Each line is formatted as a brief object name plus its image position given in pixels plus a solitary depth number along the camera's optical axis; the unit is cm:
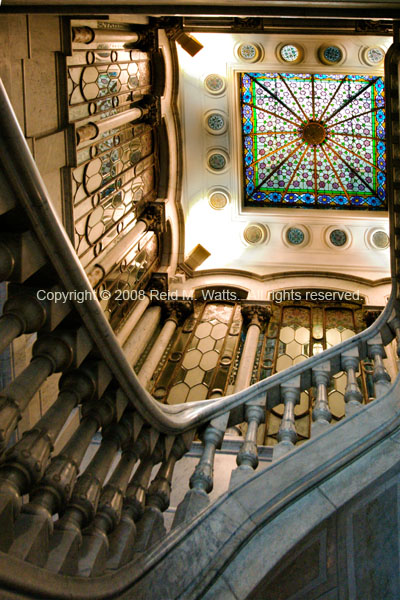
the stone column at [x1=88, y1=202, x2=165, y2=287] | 908
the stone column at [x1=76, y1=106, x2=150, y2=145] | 772
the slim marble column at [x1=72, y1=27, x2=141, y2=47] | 747
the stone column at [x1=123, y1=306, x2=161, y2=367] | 991
